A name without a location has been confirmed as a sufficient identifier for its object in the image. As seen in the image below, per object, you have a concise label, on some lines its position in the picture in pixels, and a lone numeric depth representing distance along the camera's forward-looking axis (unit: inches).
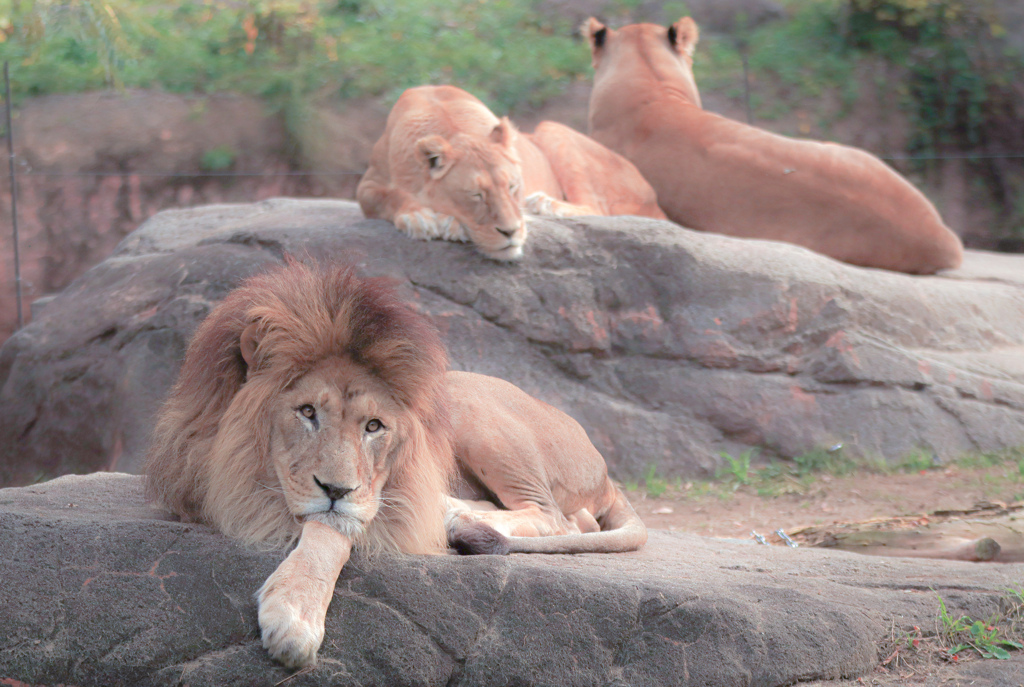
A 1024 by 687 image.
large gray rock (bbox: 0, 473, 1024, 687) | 187.2
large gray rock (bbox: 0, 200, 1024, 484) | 443.2
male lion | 205.0
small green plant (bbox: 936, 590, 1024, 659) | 227.1
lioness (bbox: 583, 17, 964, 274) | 600.7
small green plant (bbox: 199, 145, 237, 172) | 794.8
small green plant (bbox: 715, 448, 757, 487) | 466.9
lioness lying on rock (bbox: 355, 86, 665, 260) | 447.2
